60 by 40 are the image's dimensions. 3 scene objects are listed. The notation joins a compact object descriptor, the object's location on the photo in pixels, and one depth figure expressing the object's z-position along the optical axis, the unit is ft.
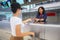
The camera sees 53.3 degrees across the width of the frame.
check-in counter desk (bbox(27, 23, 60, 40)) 2.64
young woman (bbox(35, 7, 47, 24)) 3.62
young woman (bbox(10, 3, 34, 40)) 2.23
